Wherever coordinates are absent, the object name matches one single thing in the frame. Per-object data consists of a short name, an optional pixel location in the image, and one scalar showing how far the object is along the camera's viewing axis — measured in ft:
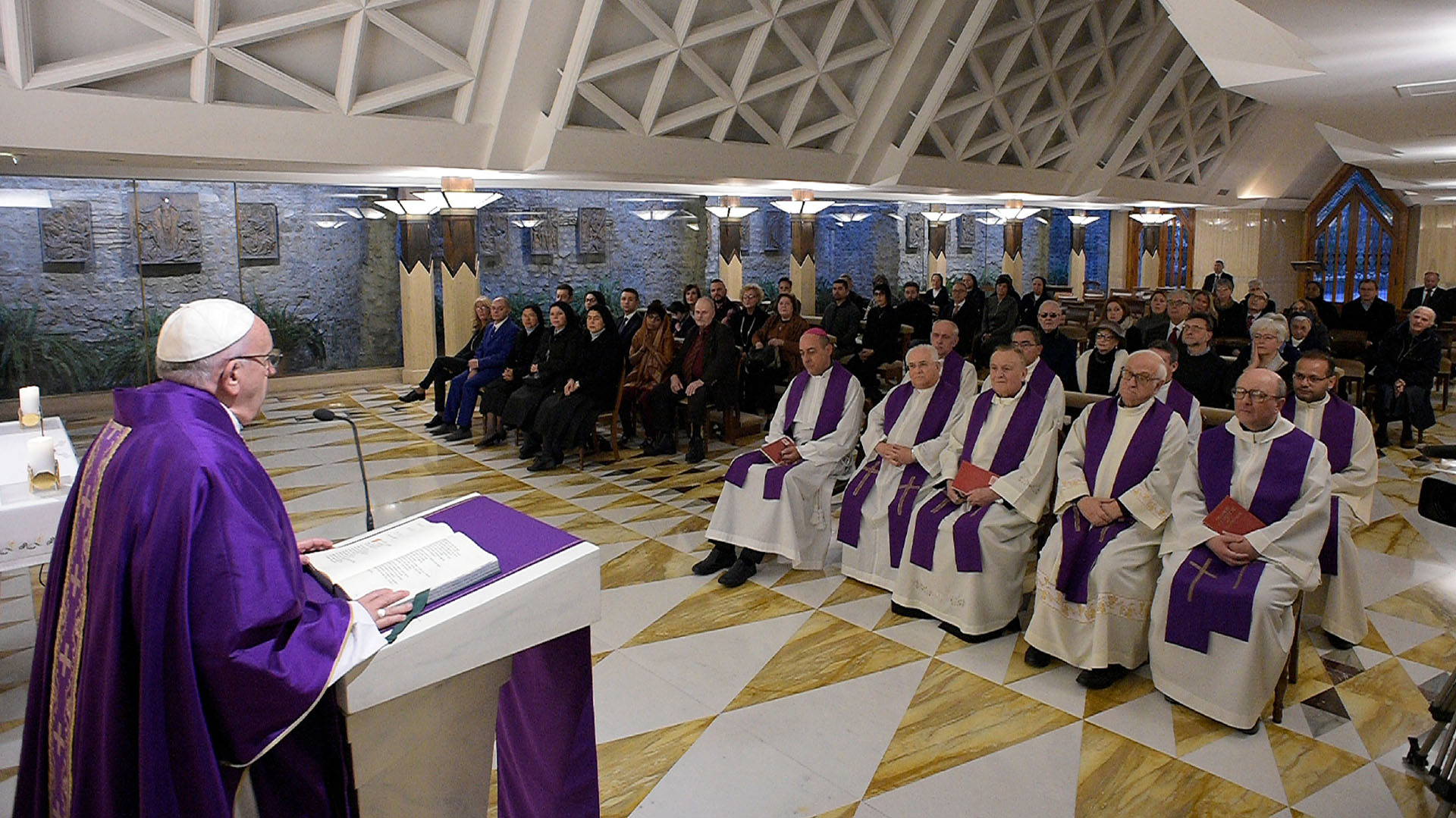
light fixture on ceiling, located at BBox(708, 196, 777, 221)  48.29
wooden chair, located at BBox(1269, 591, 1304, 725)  12.86
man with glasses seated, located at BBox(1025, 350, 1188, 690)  14.10
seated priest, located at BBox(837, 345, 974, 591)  17.51
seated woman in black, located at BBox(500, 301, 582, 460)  29.37
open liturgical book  7.11
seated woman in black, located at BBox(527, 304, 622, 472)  28.07
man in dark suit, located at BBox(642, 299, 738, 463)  29.17
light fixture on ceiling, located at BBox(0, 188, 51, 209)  33.71
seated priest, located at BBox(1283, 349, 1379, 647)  15.10
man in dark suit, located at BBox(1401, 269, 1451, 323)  41.83
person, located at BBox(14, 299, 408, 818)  6.28
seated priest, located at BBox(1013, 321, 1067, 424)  16.66
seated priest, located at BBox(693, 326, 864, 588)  18.33
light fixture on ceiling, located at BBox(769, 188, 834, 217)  44.60
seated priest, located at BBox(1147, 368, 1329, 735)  12.58
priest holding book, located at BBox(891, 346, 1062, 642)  15.58
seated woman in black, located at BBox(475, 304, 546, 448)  31.12
